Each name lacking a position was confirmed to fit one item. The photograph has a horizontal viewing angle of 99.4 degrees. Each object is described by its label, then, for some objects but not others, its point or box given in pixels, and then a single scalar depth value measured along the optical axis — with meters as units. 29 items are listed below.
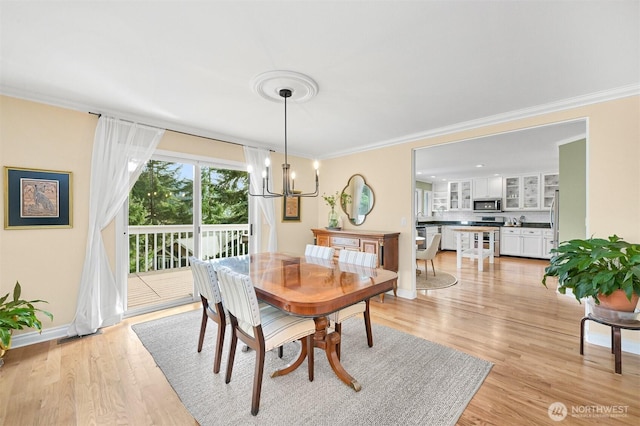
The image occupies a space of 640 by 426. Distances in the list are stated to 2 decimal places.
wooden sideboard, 3.90
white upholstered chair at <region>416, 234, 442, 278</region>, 5.10
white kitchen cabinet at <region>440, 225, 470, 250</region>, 8.51
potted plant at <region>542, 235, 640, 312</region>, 2.05
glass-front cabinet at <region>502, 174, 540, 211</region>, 7.26
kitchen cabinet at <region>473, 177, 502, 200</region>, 7.79
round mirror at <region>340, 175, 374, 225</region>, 4.64
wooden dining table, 1.67
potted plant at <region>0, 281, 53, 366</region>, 2.07
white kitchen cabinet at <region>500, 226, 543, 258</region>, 6.86
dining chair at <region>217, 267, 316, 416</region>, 1.73
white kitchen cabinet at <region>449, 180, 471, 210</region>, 8.38
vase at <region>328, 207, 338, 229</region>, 4.79
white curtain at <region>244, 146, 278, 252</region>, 4.27
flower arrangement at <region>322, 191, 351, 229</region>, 4.80
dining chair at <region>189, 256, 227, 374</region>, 2.15
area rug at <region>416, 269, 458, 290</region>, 4.59
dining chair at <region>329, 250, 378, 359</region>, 2.22
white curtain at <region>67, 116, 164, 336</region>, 2.87
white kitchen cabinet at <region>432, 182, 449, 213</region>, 8.95
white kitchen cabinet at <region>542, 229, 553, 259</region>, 6.66
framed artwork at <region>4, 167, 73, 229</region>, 2.55
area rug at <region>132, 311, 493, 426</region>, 1.72
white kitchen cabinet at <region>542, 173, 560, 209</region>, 6.96
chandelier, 2.43
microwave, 7.70
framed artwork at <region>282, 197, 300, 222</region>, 4.82
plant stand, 2.12
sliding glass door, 3.82
